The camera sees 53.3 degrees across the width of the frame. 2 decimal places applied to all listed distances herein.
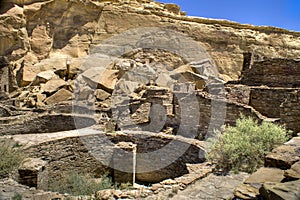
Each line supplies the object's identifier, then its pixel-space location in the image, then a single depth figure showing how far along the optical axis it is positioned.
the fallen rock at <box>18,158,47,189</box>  5.80
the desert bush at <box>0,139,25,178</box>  5.56
